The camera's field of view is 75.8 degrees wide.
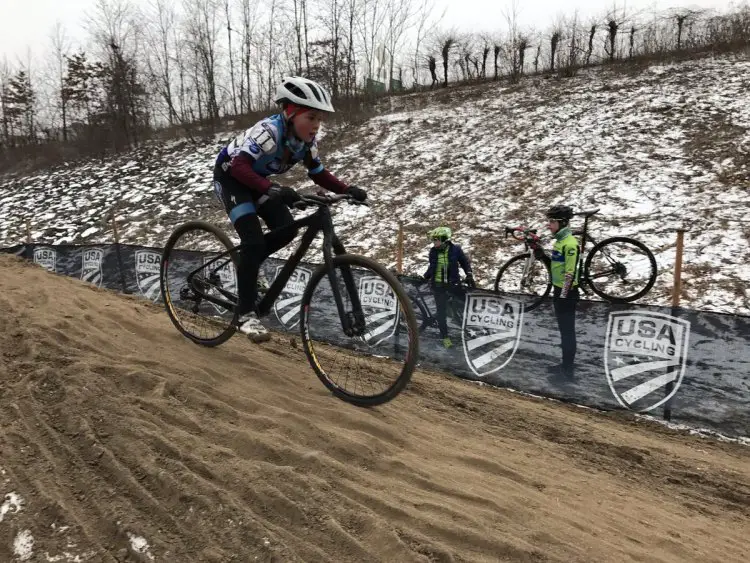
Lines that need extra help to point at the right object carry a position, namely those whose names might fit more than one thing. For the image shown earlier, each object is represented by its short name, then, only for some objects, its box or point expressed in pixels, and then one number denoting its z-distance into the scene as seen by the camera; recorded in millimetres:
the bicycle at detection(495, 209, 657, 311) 8914
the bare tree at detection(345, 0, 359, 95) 27202
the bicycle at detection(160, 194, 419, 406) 3536
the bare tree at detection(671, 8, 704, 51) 25031
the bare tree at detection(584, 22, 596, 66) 26150
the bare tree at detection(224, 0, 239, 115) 32966
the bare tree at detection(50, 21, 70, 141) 37312
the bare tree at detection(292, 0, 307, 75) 30812
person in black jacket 8484
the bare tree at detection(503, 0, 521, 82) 26211
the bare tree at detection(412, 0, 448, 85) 30500
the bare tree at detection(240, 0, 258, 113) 33156
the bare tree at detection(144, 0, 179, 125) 33156
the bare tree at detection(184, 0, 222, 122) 31391
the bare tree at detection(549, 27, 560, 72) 27047
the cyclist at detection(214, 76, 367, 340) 3553
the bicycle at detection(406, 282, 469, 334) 6562
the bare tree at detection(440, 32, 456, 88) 30188
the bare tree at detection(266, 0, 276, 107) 32303
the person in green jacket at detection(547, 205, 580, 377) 7652
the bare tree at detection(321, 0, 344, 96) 27391
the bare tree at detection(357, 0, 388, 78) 28581
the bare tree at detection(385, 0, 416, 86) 29219
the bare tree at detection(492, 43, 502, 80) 28967
